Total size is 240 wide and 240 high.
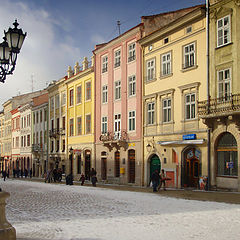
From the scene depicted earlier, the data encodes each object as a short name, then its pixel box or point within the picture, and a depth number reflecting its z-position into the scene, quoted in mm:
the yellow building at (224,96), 23562
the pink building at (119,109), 34062
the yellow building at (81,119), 42469
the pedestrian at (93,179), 33281
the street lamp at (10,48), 10234
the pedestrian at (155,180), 25762
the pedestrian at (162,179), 26366
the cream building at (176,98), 26750
